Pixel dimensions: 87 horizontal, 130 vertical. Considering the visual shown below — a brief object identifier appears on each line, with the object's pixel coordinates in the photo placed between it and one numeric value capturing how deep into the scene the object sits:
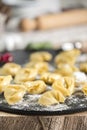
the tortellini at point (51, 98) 0.47
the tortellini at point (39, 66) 0.60
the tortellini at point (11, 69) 0.58
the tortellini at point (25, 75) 0.55
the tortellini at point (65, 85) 0.50
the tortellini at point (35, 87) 0.51
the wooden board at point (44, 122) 0.45
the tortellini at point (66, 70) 0.58
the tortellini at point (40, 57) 0.67
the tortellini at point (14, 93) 0.48
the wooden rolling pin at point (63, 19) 1.01
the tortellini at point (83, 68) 0.60
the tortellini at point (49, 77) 0.54
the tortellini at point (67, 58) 0.64
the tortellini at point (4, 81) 0.52
